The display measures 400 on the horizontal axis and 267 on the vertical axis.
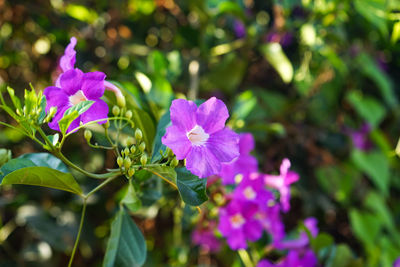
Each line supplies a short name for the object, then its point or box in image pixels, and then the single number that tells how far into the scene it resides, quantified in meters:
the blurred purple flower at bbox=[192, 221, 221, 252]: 0.61
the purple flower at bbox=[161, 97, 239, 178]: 0.40
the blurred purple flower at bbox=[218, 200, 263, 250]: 0.53
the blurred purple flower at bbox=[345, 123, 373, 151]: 0.82
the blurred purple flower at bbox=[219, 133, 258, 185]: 0.52
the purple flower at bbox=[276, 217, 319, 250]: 0.59
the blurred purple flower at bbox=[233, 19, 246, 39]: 0.78
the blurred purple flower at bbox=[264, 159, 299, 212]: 0.56
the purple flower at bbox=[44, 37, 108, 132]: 0.41
